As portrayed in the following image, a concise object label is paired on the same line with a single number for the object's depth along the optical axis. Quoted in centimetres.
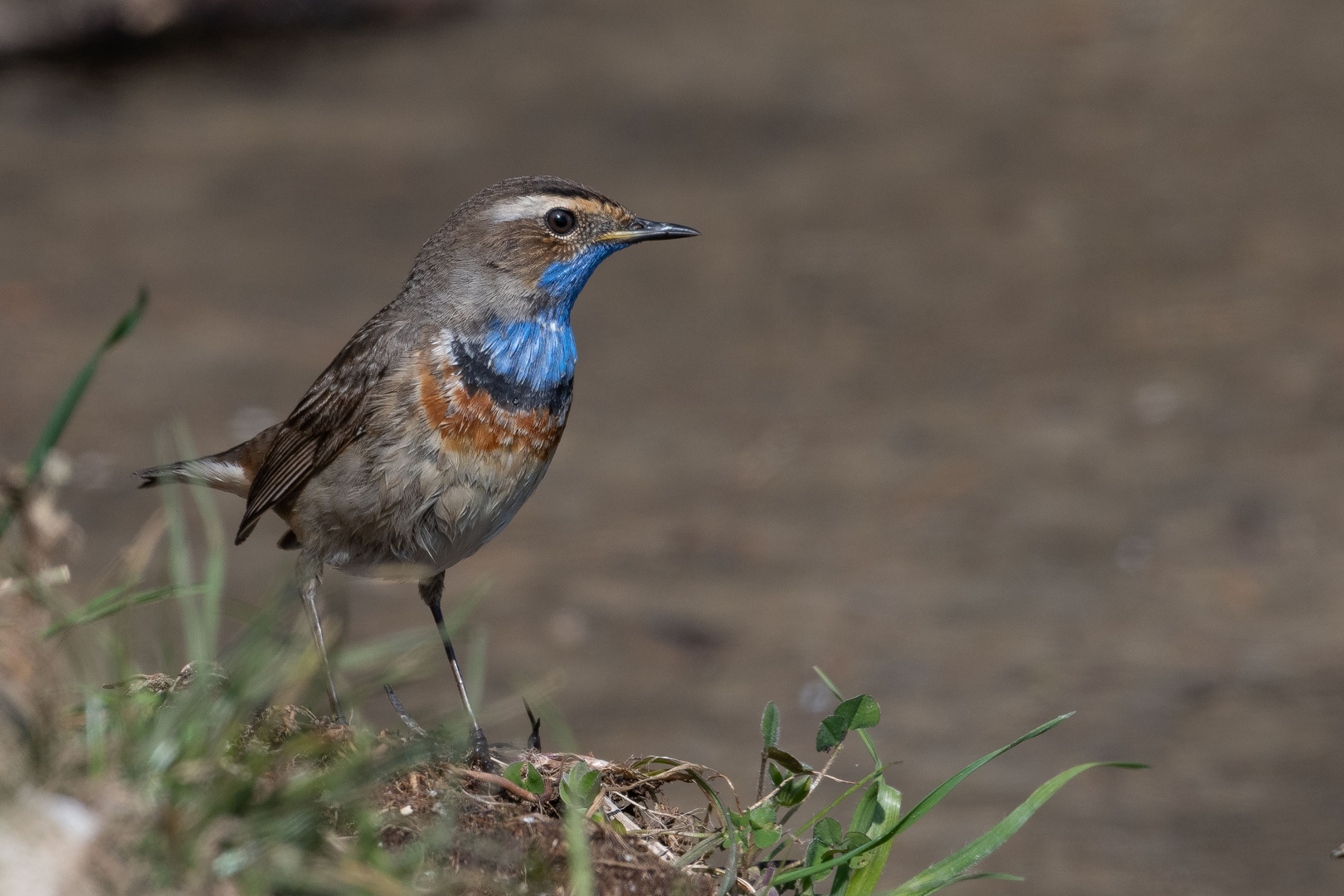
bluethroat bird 945
